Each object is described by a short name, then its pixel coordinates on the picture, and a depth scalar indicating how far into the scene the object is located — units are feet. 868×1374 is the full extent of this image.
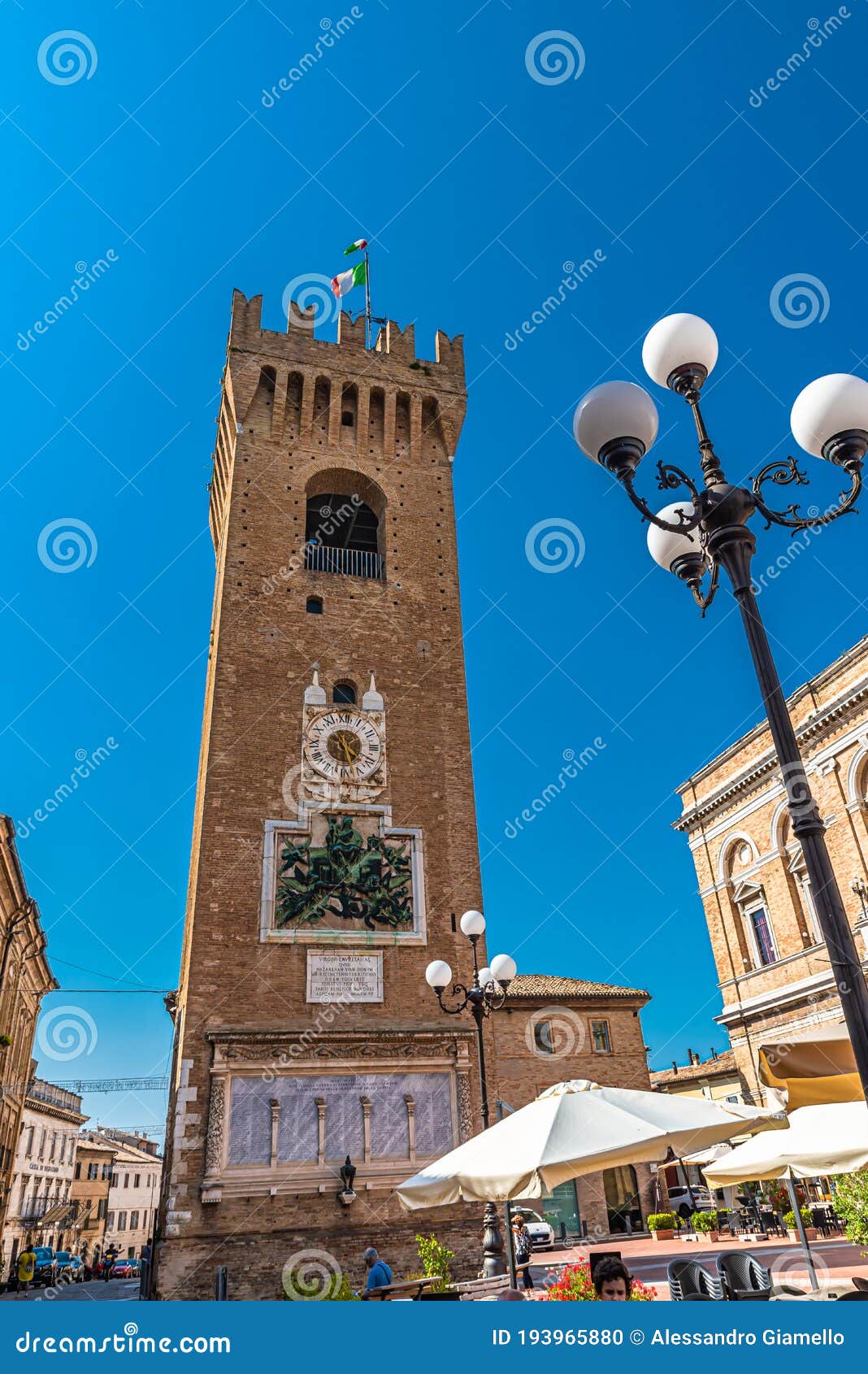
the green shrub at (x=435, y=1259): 40.19
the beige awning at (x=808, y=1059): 34.09
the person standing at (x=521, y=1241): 53.52
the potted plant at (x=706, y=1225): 61.72
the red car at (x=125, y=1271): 133.90
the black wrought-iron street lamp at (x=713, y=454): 17.58
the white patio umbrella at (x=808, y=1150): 24.31
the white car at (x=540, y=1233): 78.02
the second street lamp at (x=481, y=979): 42.04
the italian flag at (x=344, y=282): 81.97
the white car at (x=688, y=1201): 80.79
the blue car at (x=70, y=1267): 106.39
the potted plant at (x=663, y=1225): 70.69
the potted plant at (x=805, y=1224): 56.38
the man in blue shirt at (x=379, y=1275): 36.27
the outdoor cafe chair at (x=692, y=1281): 23.80
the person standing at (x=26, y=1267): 90.48
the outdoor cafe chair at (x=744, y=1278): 23.53
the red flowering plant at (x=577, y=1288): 22.45
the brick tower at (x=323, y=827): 49.19
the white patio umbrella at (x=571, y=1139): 21.65
